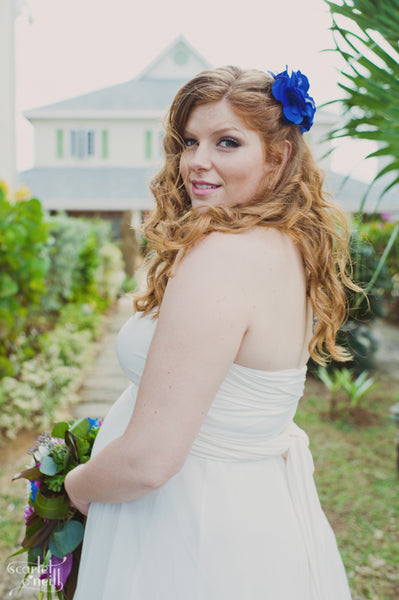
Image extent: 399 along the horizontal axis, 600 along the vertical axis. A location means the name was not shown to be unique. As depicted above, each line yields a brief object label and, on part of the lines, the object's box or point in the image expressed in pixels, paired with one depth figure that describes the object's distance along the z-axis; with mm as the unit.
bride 1168
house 19656
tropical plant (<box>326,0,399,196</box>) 1788
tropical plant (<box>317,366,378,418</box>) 5871
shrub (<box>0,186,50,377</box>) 3953
